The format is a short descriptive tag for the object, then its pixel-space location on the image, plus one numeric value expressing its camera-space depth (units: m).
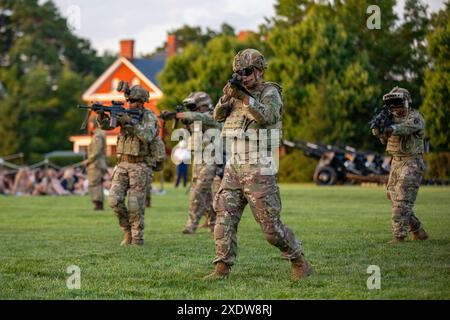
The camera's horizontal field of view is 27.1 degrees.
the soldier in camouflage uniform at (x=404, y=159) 13.88
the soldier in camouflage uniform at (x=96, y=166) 24.33
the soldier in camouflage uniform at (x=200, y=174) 16.30
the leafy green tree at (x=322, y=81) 51.75
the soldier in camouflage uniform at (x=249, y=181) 9.55
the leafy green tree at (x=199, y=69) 60.97
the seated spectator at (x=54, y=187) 35.78
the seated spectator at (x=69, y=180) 36.16
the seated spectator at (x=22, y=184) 35.84
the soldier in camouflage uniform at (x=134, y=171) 13.80
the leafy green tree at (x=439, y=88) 36.66
